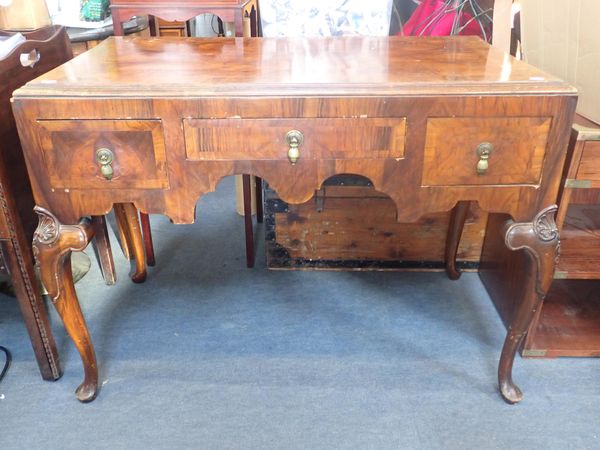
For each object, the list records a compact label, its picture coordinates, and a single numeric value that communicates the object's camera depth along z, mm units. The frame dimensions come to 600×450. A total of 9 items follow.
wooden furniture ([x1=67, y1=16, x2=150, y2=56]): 2033
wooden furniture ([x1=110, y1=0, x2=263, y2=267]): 1556
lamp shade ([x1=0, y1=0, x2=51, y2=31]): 1646
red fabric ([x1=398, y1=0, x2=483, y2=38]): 1755
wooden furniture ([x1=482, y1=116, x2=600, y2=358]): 1129
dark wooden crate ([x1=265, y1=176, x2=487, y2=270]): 1627
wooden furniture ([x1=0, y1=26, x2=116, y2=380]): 1112
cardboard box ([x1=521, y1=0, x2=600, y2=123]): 1140
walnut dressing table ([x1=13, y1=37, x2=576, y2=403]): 934
